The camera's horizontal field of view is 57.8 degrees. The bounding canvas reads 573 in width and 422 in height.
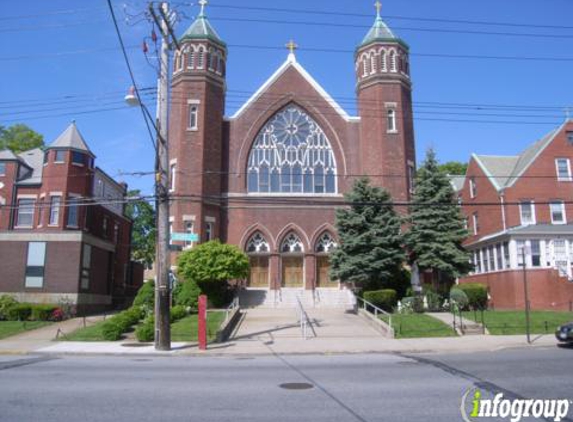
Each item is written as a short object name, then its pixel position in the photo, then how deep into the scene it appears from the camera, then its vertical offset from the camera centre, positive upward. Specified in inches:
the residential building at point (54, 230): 1222.3 +165.1
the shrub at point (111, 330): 811.4 -50.9
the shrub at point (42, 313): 1088.8 -32.0
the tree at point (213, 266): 1161.4 +70.0
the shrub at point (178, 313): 1005.4 -29.4
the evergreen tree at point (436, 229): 1139.3 +154.0
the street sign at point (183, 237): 727.7 +84.9
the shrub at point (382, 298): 1063.6 -0.2
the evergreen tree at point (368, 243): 1117.1 +116.9
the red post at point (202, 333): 697.0 -46.8
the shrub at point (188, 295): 1143.0 +5.9
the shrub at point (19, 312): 1083.3 -30.1
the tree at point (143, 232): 2420.0 +308.2
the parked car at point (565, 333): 638.5 -42.8
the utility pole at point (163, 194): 679.7 +135.7
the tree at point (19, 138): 1972.2 +605.2
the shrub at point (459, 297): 1060.5 +2.0
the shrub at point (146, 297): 1139.4 +1.4
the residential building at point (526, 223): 1194.0 +191.3
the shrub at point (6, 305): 1096.2 -15.9
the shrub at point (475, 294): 1130.7 +8.6
